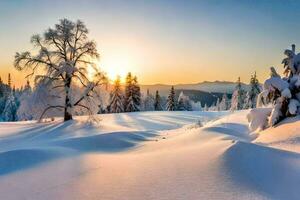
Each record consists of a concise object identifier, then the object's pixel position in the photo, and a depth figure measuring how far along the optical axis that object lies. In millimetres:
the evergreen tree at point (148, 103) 50281
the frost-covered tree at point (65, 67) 13127
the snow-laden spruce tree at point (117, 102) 32256
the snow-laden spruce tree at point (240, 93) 33782
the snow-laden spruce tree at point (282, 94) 6940
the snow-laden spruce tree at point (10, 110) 40794
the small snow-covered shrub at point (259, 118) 7275
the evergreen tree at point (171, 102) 35815
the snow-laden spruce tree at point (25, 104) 13045
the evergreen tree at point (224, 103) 53404
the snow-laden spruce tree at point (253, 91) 31728
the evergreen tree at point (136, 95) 32483
